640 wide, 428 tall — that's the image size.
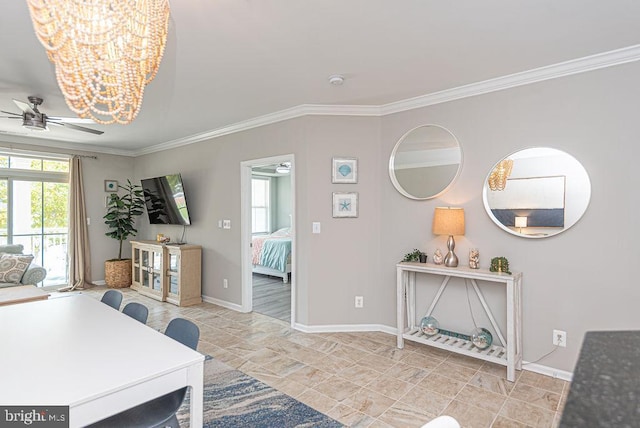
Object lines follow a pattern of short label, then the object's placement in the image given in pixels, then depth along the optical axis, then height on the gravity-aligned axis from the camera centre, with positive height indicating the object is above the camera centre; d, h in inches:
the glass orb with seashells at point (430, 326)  124.0 -43.1
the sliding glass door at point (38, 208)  202.7 +1.0
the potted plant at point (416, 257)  128.6 -18.4
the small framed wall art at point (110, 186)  240.5 +16.8
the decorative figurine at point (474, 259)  117.2 -17.5
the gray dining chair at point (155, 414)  56.0 -35.0
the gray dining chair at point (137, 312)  82.6 -25.3
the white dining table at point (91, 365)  44.2 -23.6
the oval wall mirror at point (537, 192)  103.3 +5.0
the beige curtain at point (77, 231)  221.5 -14.0
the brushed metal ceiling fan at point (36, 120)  118.7 +32.2
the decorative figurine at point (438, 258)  124.9 -18.2
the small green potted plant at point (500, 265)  109.8 -18.4
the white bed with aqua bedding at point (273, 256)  238.8 -33.7
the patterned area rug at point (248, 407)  83.3 -52.0
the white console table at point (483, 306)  103.3 -36.4
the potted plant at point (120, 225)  227.6 -10.4
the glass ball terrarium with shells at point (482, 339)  111.2 -42.7
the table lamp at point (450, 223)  117.6 -5.2
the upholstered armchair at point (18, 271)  161.5 -29.8
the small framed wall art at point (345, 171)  145.7 +16.0
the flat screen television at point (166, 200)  200.4 +5.7
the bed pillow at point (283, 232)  278.3 -19.5
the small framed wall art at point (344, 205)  145.7 +1.5
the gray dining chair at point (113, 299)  95.8 -25.6
